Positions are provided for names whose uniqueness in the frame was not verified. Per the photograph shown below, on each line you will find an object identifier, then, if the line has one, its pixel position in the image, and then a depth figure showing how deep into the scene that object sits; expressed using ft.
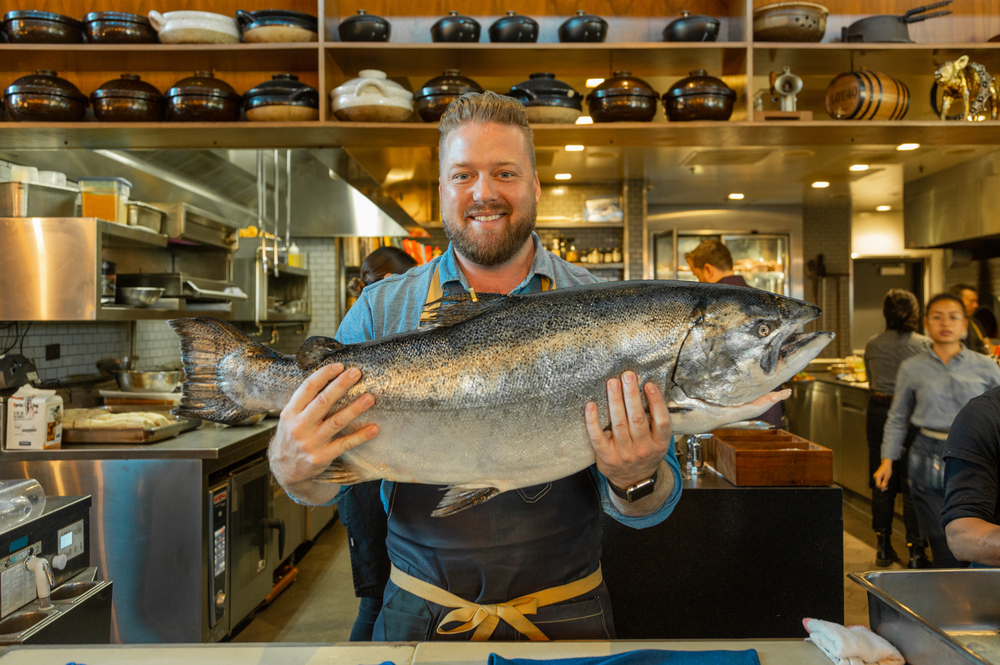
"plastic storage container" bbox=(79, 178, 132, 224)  12.53
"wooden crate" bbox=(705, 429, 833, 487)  9.70
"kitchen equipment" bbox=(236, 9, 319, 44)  10.63
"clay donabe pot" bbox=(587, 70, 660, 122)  11.18
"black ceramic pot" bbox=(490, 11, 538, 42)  10.89
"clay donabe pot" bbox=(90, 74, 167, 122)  10.65
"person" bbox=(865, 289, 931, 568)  16.42
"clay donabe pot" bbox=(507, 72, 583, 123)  10.95
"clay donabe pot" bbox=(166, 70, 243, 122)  10.65
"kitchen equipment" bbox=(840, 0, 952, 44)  11.30
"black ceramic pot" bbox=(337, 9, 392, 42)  10.77
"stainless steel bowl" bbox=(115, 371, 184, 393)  14.52
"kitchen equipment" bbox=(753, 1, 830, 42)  10.91
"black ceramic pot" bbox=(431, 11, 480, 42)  10.88
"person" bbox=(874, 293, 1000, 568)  13.06
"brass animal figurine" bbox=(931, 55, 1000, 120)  11.37
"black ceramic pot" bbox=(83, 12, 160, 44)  10.58
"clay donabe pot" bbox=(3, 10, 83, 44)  10.55
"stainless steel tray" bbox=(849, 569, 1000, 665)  4.19
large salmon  3.92
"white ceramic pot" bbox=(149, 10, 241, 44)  10.55
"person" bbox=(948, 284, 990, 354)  15.90
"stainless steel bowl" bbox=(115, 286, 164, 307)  13.08
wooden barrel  11.26
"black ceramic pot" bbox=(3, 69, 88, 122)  10.52
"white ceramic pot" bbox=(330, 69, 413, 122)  10.57
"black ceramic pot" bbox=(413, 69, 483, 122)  10.84
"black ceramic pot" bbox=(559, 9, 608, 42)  10.94
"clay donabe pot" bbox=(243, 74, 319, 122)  10.63
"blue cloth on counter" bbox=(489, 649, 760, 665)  3.88
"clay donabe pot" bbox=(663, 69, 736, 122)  10.94
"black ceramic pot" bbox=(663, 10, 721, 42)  10.91
